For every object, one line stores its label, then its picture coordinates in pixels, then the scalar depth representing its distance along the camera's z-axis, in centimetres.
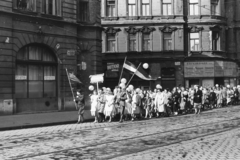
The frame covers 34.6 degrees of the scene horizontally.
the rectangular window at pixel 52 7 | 2756
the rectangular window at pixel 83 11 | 3164
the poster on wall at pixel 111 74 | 4129
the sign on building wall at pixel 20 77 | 2572
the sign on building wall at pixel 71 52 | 2915
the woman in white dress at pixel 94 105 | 2086
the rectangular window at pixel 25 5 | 2534
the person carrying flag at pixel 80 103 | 2000
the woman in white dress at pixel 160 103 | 2406
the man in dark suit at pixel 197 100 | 2623
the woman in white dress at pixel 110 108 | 2094
